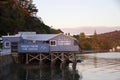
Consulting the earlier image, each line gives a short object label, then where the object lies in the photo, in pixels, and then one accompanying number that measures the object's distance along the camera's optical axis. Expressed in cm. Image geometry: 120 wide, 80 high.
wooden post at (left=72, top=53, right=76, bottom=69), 3622
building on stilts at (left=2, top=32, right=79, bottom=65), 3509
